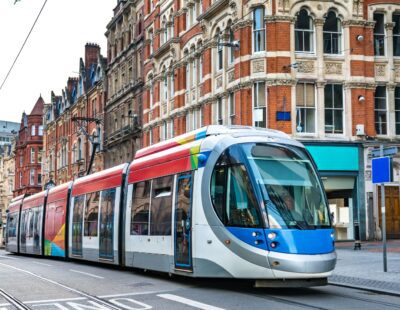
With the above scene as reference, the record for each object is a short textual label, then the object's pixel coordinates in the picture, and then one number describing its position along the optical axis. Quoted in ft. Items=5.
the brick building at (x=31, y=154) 292.61
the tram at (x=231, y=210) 40.70
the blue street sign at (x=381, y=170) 54.29
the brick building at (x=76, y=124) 196.95
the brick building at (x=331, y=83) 100.12
